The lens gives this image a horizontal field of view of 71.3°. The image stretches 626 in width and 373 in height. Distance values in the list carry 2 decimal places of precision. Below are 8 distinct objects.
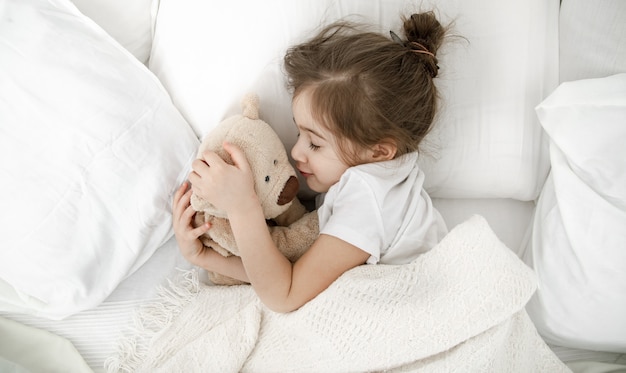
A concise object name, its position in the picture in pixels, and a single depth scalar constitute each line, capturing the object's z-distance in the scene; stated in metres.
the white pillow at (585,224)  0.82
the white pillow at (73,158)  0.75
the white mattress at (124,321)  0.87
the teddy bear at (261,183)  0.81
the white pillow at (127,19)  0.90
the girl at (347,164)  0.80
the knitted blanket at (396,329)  0.77
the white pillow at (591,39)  0.90
